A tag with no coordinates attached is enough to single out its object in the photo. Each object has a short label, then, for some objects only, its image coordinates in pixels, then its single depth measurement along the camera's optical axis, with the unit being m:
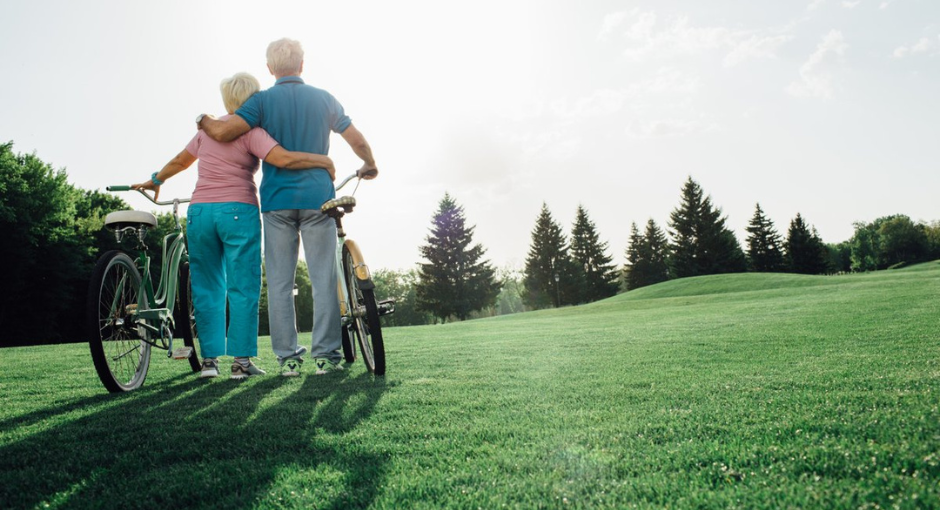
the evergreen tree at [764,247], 62.06
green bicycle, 3.66
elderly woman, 4.20
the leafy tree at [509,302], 126.05
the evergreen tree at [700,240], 57.56
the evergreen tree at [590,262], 59.35
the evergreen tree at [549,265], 57.62
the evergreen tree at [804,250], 60.28
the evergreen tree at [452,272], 49.12
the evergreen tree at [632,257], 64.19
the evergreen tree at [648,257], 63.47
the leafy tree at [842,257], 97.12
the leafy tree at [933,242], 81.31
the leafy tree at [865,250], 86.69
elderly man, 4.22
